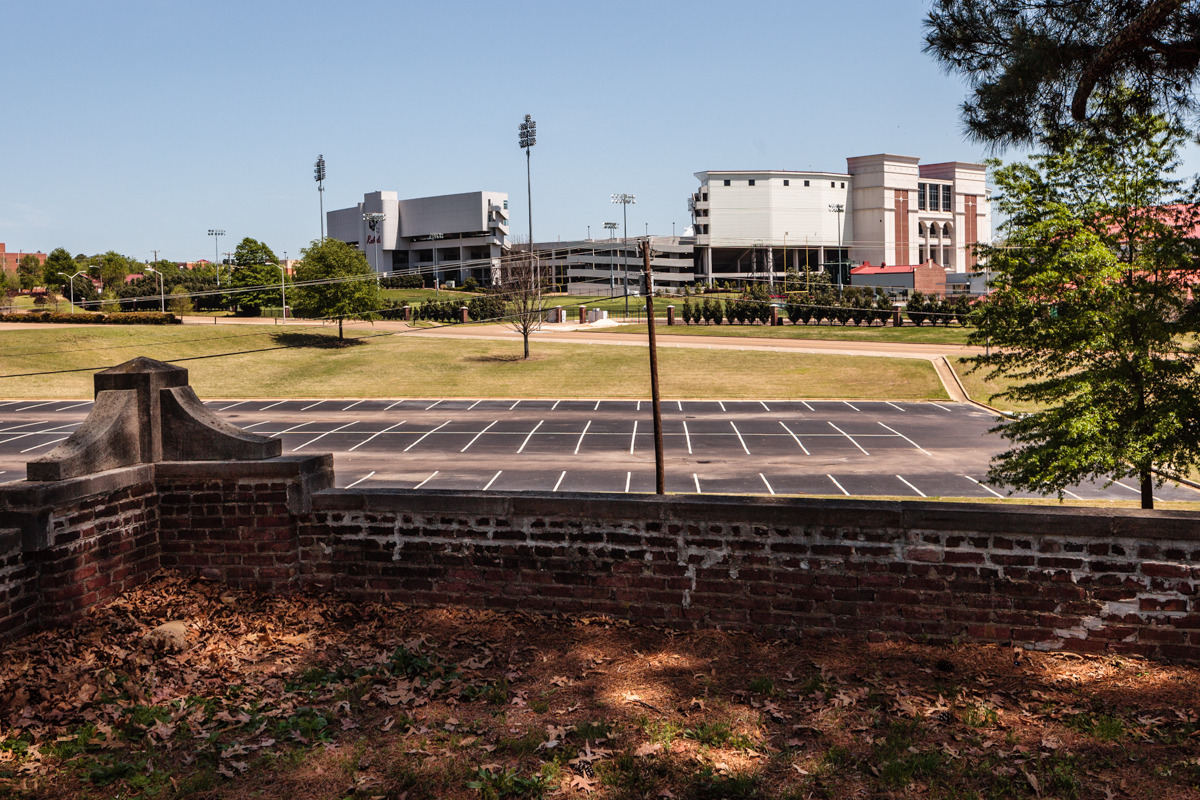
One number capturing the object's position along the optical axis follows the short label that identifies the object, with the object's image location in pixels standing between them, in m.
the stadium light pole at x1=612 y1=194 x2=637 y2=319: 104.06
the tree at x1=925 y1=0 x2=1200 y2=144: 7.98
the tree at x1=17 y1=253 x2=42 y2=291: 151.88
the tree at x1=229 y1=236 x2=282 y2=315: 89.56
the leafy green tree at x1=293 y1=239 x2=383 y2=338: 60.75
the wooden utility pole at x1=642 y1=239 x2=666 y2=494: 21.17
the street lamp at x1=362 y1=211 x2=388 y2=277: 138.12
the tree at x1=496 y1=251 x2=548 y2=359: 56.96
